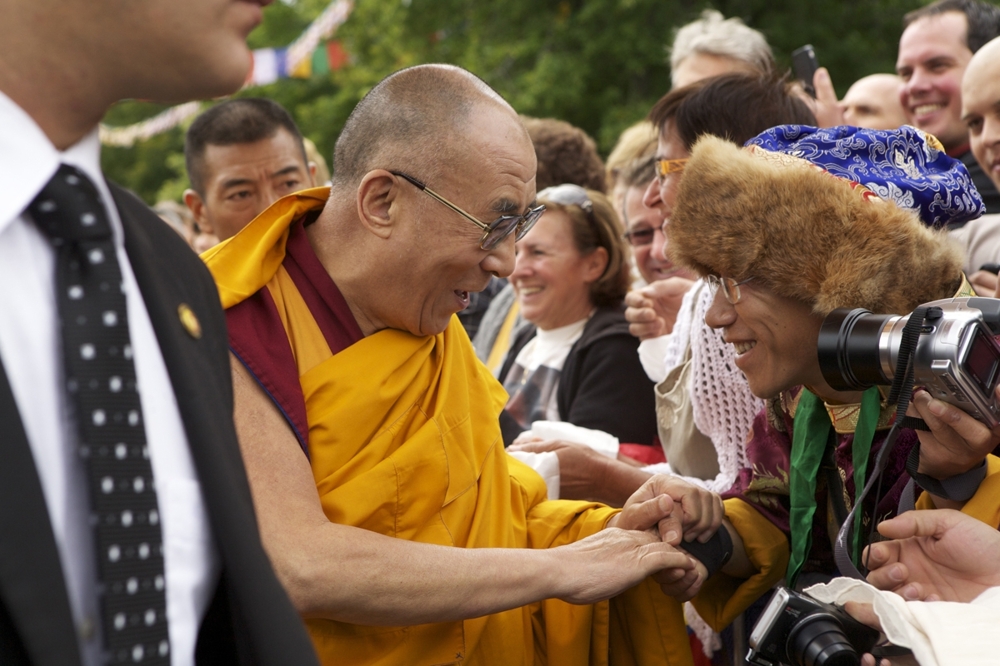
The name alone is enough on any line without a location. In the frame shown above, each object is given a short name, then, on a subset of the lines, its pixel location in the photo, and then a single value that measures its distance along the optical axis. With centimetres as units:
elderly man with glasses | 223
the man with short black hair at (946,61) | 465
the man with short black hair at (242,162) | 459
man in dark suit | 109
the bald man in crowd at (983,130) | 354
